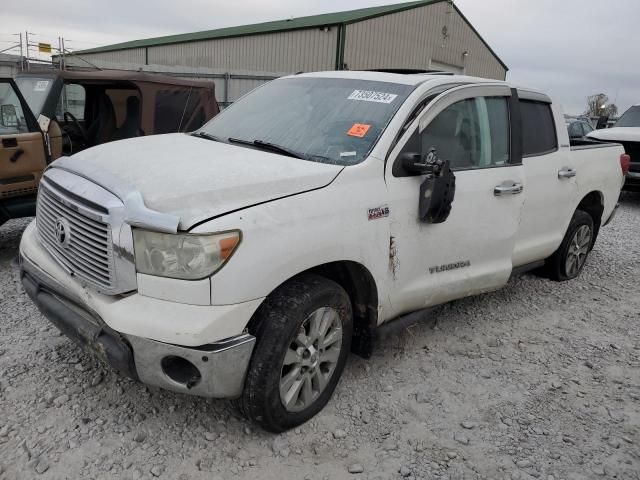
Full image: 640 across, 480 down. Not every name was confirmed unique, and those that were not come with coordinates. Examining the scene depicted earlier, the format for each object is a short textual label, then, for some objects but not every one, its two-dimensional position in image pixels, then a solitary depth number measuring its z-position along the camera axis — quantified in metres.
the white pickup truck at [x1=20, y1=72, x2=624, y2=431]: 2.37
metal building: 20.03
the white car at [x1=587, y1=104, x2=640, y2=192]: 10.29
